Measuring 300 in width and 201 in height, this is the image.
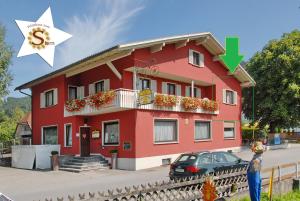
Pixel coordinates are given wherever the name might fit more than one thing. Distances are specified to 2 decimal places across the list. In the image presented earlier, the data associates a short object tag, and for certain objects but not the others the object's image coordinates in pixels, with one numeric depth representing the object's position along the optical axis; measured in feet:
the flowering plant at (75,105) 80.18
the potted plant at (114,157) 76.59
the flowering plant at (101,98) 72.49
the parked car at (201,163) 45.83
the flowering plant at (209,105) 89.74
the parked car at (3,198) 16.02
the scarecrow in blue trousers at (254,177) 26.63
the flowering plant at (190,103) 83.97
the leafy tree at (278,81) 116.26
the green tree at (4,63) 99.81
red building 74.64
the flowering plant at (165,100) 77.66
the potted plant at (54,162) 77.46
